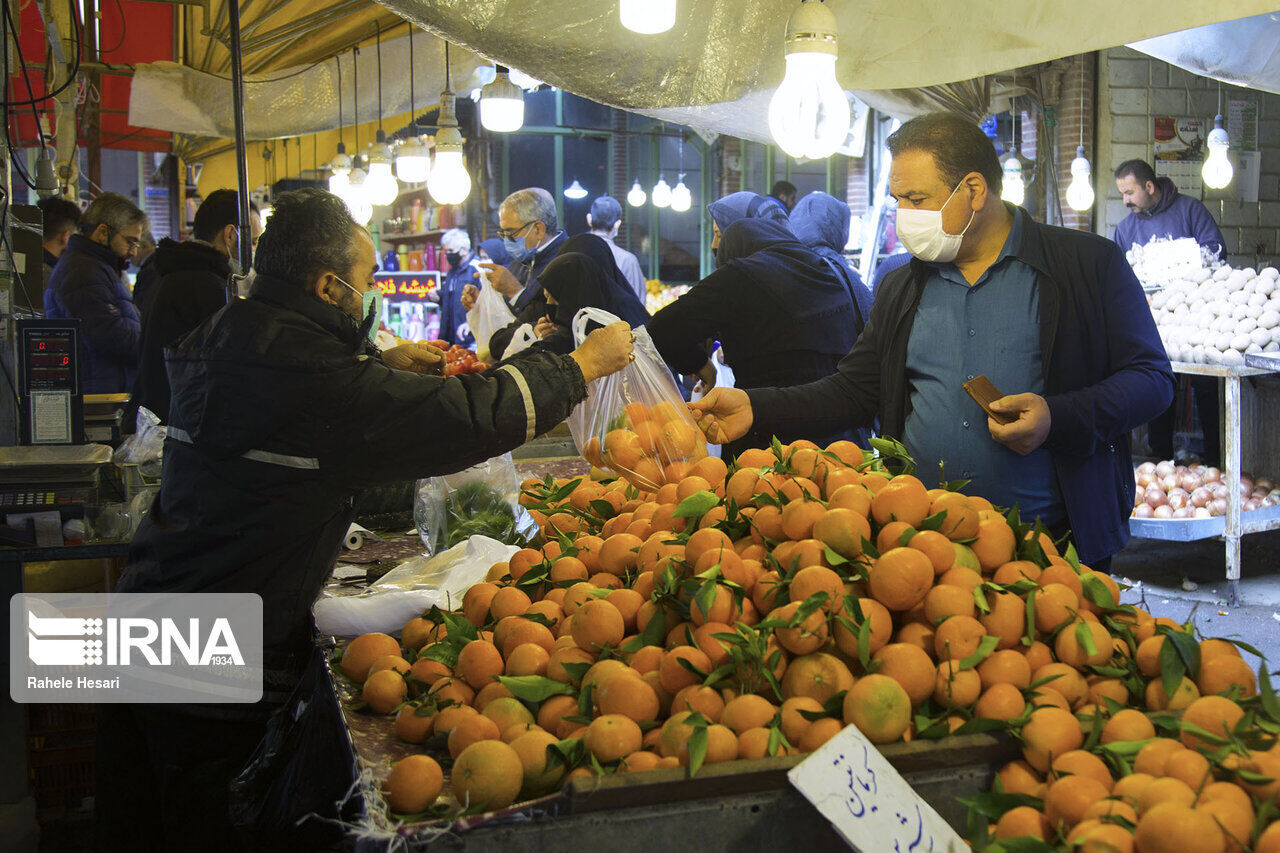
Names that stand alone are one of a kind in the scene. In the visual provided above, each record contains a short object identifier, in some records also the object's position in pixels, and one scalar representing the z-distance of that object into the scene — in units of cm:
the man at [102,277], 564
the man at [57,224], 680
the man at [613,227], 734
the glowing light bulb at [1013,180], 912
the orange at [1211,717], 130
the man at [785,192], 795
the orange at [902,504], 165
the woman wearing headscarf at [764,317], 413
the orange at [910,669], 144
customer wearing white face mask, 253
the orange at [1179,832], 113
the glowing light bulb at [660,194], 1839
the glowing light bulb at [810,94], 332
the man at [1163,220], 776
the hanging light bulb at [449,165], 596
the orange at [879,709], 137
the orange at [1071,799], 124
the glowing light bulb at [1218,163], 852
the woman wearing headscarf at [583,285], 504
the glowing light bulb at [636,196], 1905
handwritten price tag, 125
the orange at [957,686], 145
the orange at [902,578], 153
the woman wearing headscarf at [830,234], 438
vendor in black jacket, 200
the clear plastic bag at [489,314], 594
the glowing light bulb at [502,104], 621
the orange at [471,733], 146
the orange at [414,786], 135
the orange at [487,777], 133
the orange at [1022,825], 125
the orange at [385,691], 169
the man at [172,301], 461
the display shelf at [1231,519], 543
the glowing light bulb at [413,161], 700
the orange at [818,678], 146
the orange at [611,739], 140
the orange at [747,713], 142
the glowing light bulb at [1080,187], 910
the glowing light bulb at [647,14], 281
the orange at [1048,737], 135
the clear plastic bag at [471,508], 273
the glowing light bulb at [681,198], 1834
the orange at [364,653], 183
